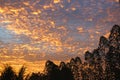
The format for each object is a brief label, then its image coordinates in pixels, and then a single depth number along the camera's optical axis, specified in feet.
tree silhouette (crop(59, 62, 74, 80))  90.33
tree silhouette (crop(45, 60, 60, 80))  90.41
